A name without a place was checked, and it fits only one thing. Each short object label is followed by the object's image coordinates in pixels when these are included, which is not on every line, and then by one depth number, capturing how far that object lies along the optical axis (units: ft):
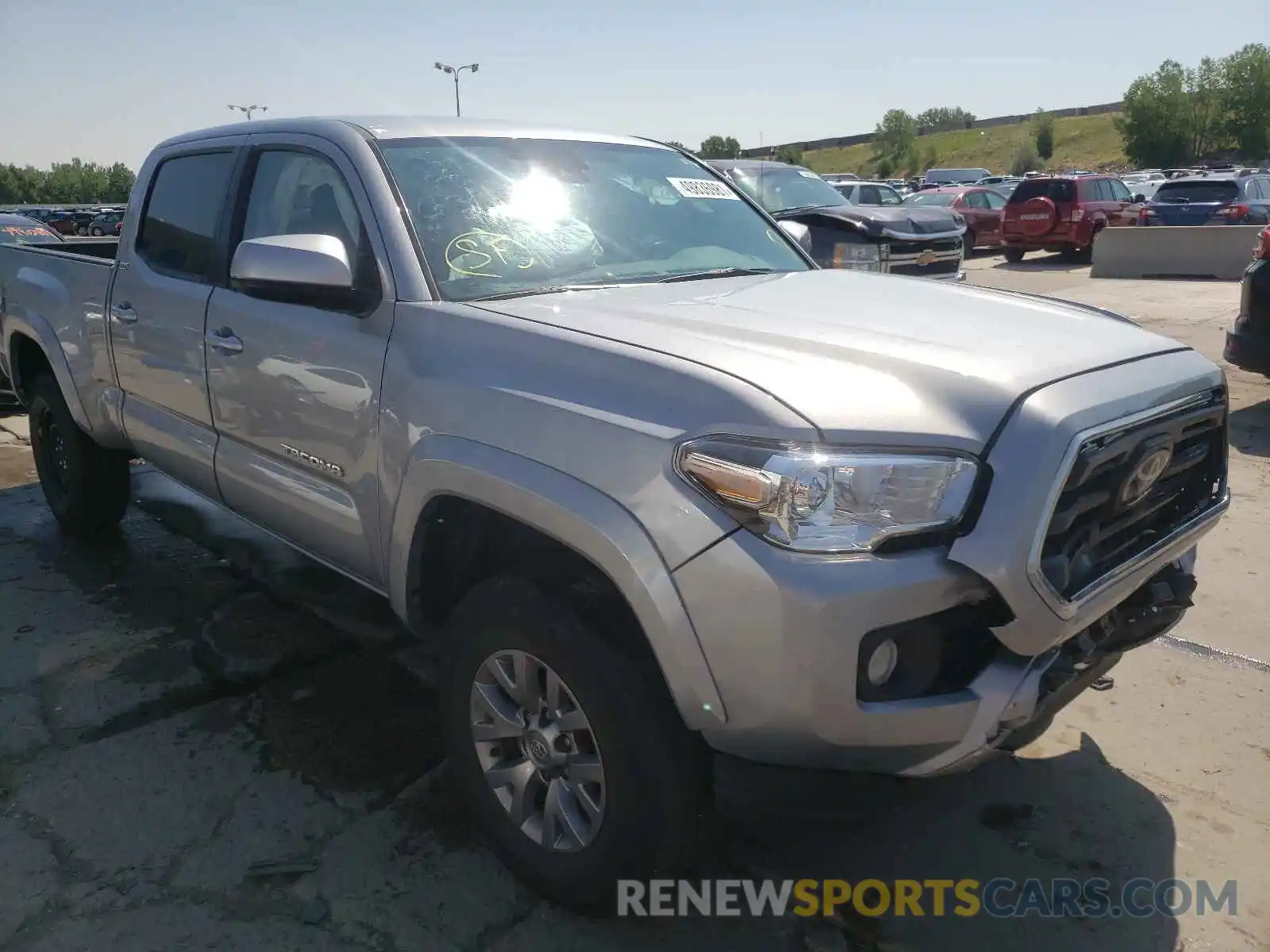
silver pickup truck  6.41
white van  127.75
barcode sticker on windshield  12.13
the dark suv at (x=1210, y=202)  57.41
